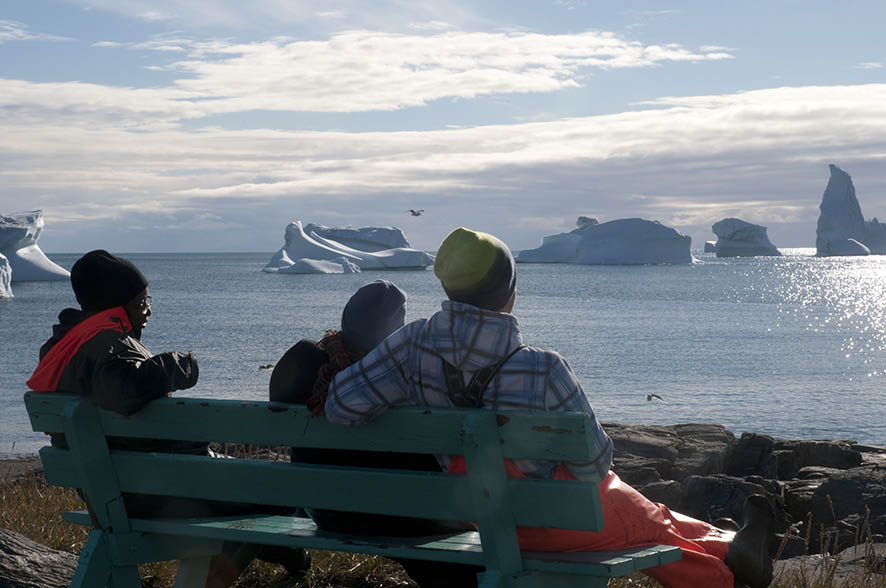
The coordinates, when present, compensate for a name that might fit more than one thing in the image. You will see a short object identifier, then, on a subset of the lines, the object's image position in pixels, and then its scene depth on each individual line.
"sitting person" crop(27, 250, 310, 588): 5.52
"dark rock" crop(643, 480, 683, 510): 13.97
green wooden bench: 4.54
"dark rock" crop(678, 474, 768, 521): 13.29
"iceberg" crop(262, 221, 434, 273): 193.62
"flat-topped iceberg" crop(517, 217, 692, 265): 188.87
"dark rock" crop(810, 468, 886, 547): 13.37
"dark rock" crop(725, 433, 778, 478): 18.17
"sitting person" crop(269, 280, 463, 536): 5.41
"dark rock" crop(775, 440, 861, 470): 18.66
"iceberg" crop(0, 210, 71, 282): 112.60
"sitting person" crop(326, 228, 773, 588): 4.80
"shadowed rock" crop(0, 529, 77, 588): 7.03
